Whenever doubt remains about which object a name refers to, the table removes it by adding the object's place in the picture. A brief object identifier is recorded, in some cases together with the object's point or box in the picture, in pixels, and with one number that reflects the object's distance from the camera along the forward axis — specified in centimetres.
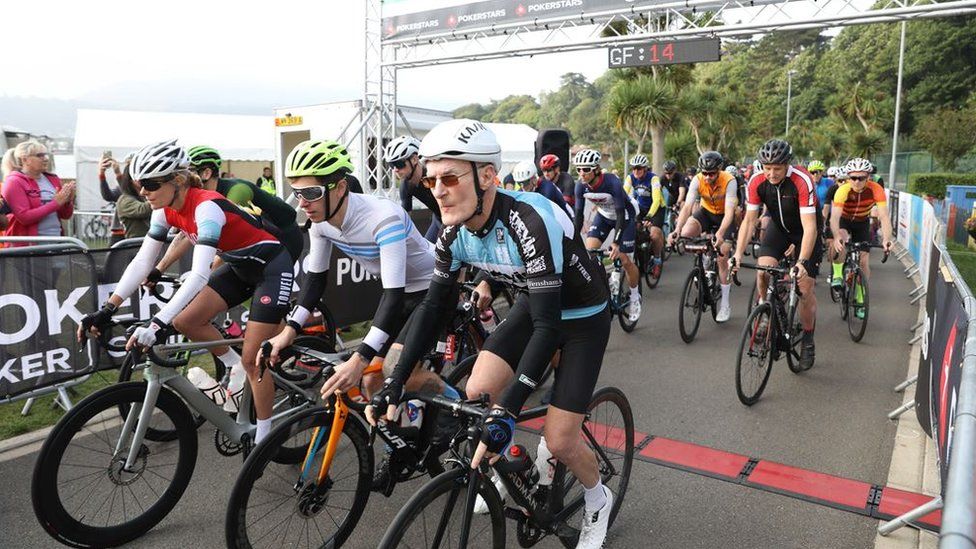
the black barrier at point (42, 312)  489
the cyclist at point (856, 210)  817
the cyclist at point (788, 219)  599
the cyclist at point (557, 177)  852
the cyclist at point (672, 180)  1415
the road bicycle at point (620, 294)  830
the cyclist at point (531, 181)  750
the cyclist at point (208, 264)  388
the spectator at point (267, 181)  1670
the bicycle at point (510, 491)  250
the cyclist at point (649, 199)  1104
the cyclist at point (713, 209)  828
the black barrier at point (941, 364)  347
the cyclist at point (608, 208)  792
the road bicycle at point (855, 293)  793
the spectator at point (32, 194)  679
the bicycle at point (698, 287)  778
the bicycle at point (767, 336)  566
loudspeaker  1244
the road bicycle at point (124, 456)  330
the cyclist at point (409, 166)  577
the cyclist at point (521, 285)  276
